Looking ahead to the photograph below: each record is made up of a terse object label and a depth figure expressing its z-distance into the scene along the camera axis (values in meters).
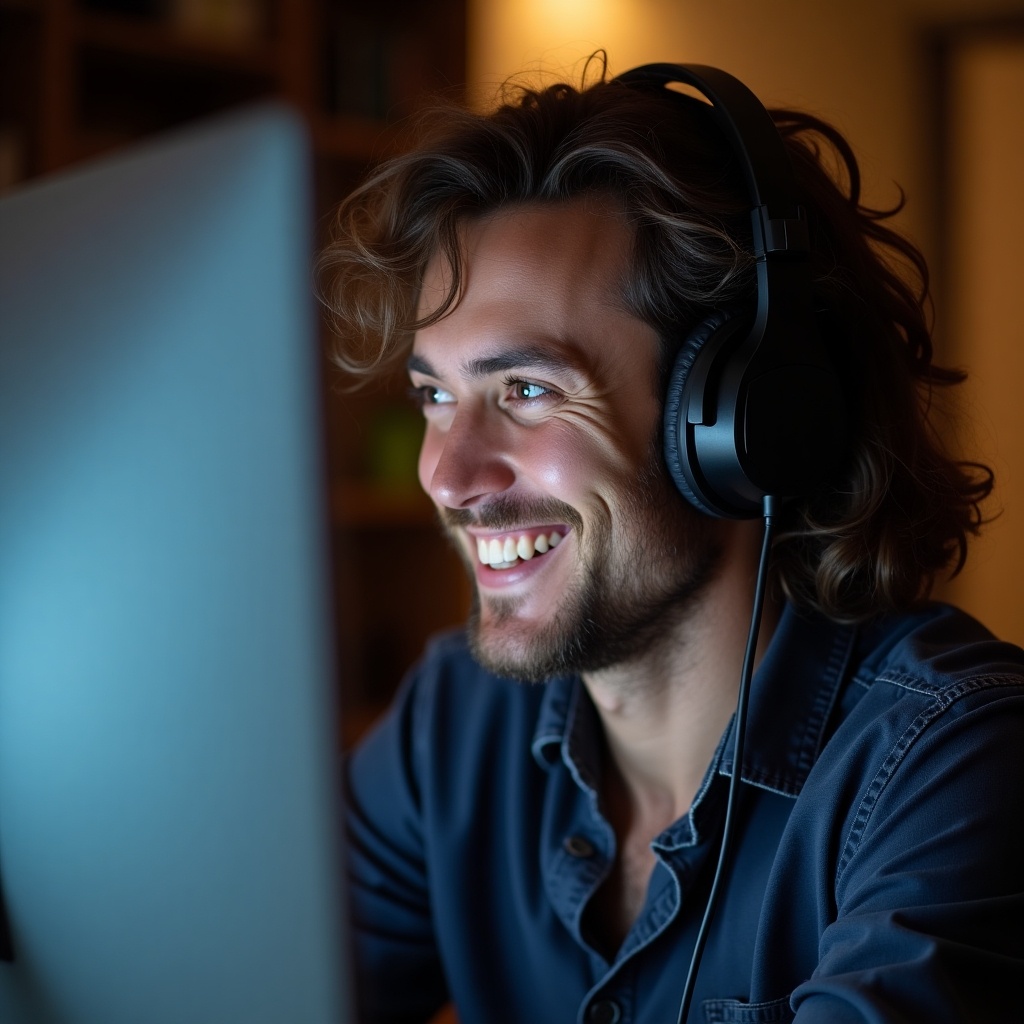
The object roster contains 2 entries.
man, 0.93
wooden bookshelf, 2.06
